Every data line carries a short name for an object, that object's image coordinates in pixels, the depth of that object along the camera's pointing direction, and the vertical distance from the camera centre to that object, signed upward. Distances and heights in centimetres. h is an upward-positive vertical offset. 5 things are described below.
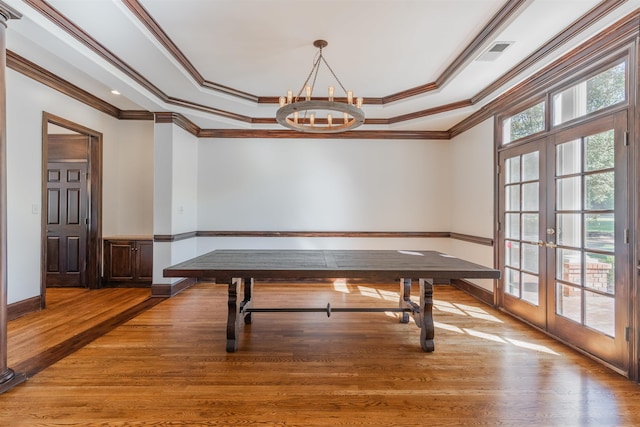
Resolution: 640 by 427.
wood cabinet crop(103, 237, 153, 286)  477 -78
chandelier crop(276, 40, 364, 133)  256 +94
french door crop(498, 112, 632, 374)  234 -18
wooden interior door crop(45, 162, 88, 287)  467 -16
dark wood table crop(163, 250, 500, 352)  243 -44
